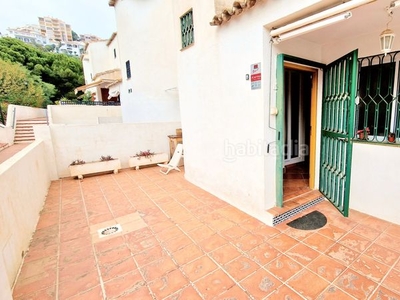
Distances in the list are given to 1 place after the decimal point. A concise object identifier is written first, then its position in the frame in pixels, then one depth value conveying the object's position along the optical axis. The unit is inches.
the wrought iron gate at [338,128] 132.7
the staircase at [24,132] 489.1
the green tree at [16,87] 631.8
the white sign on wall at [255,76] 134.3
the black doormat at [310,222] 136.5
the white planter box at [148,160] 306.6
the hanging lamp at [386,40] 107.2
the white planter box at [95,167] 267.7
